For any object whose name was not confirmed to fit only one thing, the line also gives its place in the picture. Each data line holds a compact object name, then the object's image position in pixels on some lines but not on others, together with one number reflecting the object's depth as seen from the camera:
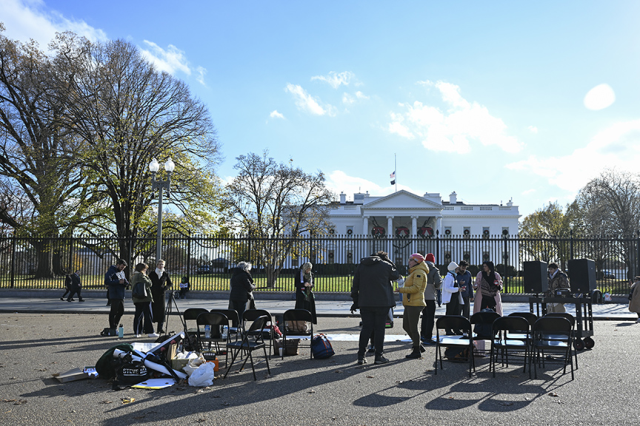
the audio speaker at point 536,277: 10.09
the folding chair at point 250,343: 7.05
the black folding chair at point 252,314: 8.06
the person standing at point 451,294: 10.50
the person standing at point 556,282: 10.37
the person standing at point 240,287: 10.02
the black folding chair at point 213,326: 7.35
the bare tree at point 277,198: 36.22
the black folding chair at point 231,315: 8.06
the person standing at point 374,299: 7.91
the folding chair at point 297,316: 8.03
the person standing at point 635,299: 14.52
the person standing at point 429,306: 9.81
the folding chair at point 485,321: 7.34
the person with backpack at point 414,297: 8.38
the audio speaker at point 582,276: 10.02
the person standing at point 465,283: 11.02
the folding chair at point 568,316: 7.12
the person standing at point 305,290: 10.33
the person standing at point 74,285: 19.56
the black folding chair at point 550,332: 6.86
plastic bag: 6.40
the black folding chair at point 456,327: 7.21
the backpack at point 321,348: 8.34
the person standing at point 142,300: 10.52
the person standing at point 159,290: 11.05
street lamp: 16.89
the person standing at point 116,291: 11.08
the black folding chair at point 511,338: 6.90
